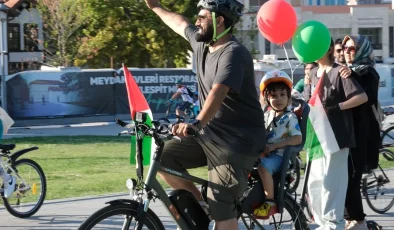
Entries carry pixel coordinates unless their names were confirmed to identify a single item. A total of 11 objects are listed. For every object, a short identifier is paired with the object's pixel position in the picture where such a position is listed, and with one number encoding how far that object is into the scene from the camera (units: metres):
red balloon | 11.46
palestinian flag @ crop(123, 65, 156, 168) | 7.03
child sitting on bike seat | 7.98
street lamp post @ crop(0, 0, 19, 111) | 30.46
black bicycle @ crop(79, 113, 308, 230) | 6.72
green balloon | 9.80
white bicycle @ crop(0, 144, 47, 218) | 11.88
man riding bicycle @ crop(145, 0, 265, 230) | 6.96
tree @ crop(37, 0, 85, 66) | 48.46
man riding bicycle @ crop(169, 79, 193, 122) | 33.24
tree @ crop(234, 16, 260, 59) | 50.95
